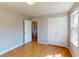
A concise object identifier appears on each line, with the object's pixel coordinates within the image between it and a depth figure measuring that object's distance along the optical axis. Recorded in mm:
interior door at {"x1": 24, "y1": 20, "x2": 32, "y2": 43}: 3747
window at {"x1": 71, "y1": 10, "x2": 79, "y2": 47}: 2283
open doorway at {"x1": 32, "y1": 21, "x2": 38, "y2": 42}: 6212
